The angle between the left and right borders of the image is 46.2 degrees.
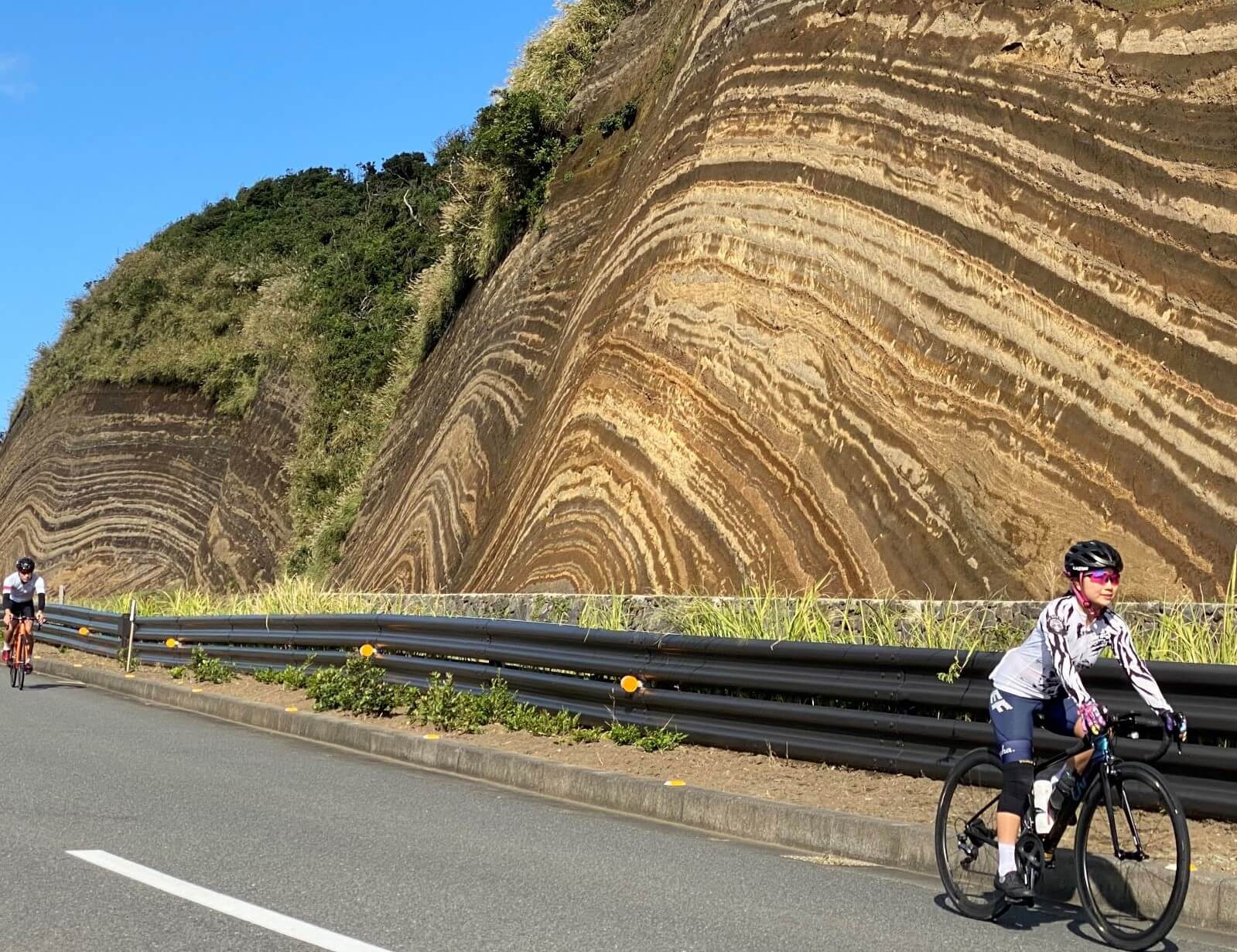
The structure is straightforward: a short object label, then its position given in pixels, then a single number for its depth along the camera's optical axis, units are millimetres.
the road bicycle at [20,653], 18359
